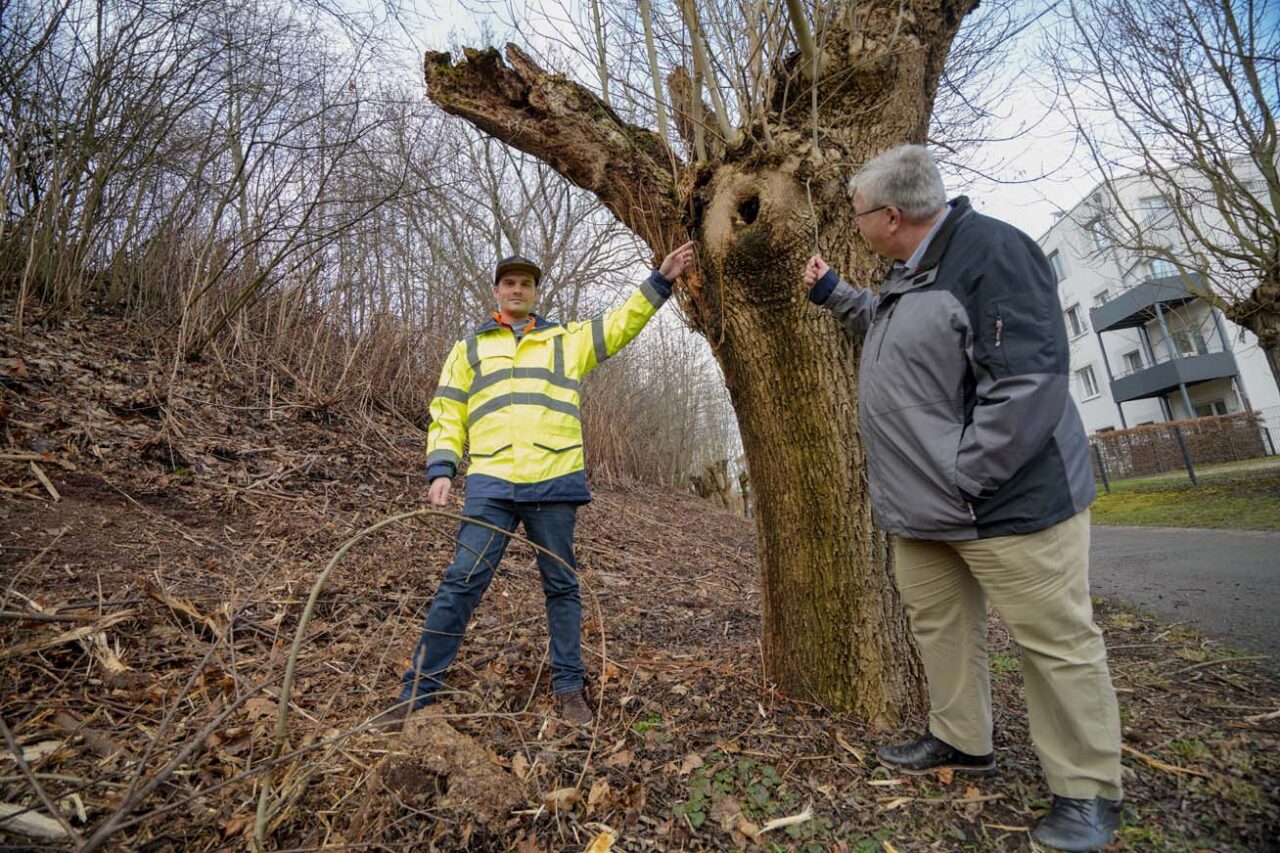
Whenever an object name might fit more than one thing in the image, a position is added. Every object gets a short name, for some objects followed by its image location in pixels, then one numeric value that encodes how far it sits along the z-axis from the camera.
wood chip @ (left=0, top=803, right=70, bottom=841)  1.66
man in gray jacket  1.78
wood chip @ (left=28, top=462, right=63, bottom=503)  3.95
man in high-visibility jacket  2.62
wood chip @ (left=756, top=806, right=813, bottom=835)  1.93
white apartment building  19.88
